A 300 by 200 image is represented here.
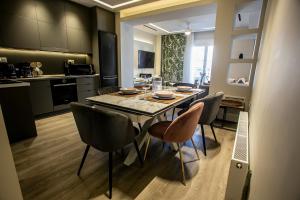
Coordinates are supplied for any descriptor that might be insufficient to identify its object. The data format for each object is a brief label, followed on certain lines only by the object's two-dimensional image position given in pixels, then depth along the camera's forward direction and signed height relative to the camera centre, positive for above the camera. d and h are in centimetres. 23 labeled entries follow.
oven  334 -58
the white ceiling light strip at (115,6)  358 +152
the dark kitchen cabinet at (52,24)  318 +89
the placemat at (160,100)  169 -36
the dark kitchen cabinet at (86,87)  379 -51
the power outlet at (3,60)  294 +9
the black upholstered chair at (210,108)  192 -50
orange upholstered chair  142 -58
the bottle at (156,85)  236 -26
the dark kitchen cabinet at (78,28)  363 +93
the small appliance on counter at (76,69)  384 -7
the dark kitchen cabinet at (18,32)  274 +62
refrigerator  407 +24
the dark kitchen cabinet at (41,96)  301 -62
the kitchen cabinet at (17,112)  211 -67
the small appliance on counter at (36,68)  337 -6
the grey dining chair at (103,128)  122 -51
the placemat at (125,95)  194 -36
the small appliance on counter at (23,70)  308 -9
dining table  139 -37
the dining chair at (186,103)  293 -62
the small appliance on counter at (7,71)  283 -11
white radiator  117 -79
